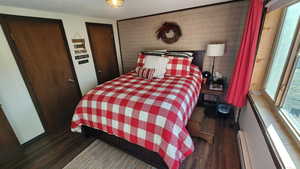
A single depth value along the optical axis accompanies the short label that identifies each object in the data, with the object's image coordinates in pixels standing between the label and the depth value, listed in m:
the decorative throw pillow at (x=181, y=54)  2.49
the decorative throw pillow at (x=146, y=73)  2.36
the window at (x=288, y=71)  1.06
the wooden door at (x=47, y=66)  1.83
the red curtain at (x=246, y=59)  1.56
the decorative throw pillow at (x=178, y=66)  2.41
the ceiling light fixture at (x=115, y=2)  1.37
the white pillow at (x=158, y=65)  2.42
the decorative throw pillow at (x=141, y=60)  2.77
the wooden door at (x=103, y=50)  2.89
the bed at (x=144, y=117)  1.31
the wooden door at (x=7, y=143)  1.60
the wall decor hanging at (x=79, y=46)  2.51
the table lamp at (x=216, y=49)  2.21
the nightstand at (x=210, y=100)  2.30
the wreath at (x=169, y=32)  2.78
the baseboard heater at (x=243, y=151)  1.37
